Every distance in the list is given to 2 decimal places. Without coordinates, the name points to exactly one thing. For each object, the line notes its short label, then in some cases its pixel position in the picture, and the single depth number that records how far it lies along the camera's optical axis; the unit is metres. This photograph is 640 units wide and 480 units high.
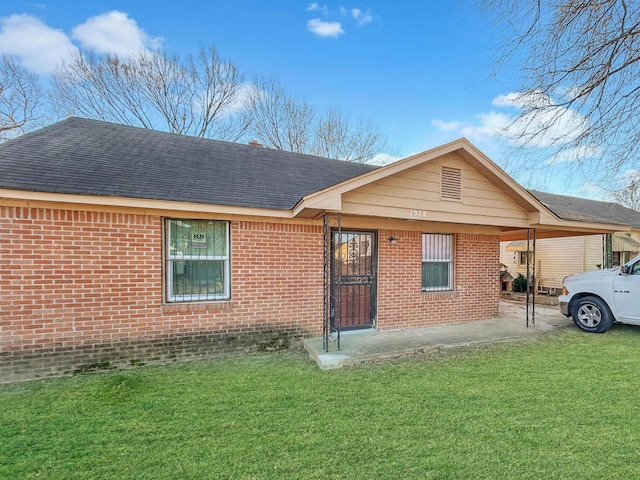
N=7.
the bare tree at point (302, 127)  18.61
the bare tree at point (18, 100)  14.58
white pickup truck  6.52
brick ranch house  4.69
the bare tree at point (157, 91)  15.24
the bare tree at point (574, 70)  4.74
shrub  14.89
